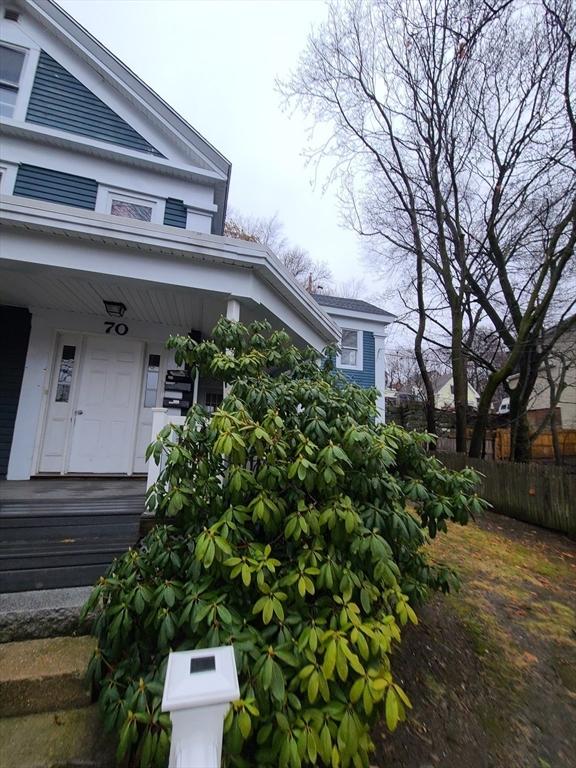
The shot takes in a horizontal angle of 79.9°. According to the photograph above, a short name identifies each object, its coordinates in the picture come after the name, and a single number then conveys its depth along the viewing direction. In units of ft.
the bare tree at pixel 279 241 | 68.64
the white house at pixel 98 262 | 11.91
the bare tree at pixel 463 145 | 27.25
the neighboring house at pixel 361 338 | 37.91
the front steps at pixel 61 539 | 8.25
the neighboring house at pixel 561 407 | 60.57
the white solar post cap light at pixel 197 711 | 3.39
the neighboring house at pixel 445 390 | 125.49
